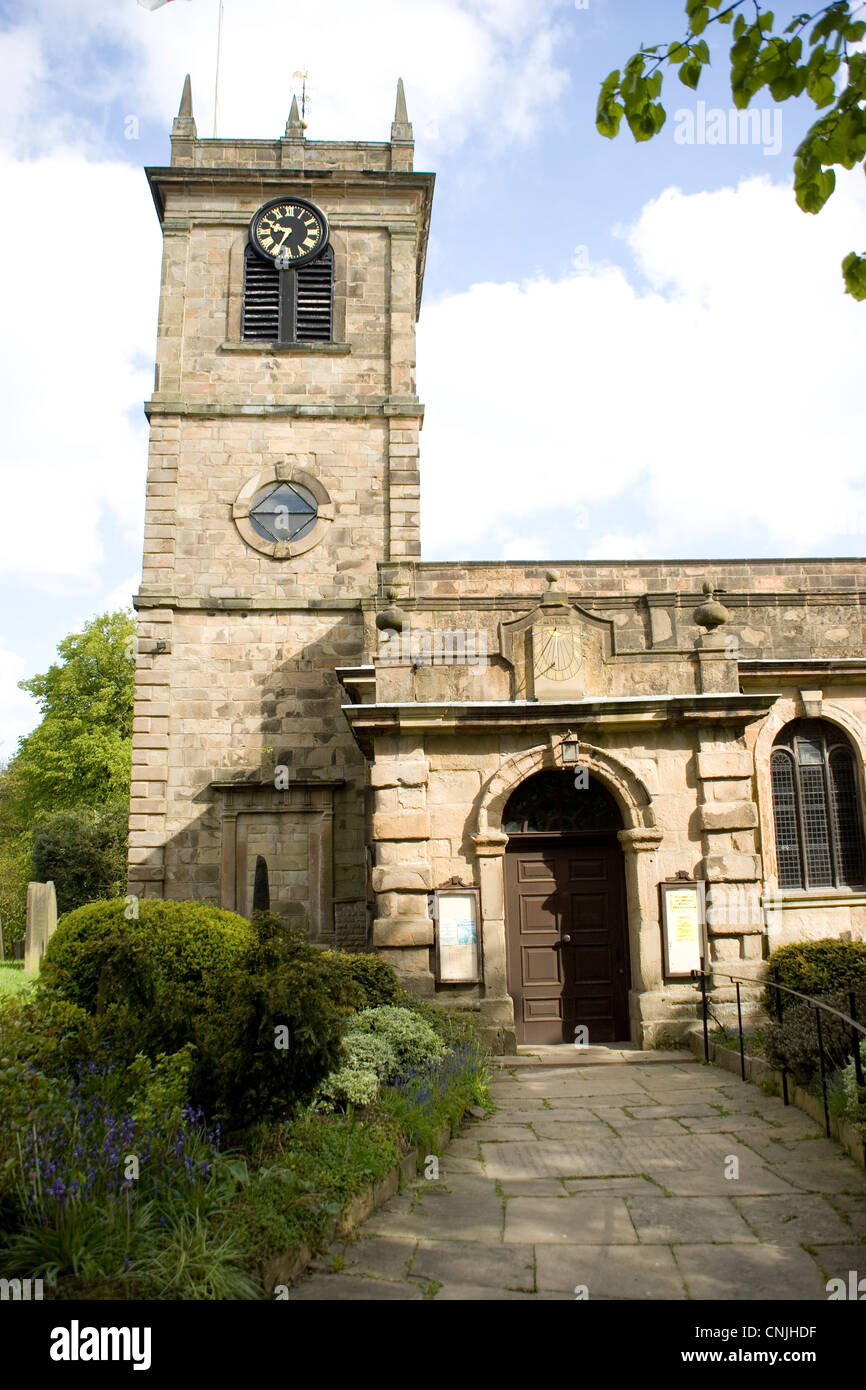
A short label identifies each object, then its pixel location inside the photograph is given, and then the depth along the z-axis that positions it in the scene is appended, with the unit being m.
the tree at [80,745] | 32.84
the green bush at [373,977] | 10.02
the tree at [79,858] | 27.02
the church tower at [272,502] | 16.42
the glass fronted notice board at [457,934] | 11.41
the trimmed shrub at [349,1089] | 7.42
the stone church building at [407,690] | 11.73
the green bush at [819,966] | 10.91
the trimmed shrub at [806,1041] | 8.20
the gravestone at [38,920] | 17.95
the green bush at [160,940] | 10.93
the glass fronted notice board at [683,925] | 11.52
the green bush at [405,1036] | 8.52
